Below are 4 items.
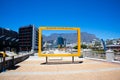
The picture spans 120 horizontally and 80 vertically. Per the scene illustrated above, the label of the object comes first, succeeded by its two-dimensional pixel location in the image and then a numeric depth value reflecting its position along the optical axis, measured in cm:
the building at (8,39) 5068
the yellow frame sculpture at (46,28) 968
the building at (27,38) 6625
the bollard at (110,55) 908
